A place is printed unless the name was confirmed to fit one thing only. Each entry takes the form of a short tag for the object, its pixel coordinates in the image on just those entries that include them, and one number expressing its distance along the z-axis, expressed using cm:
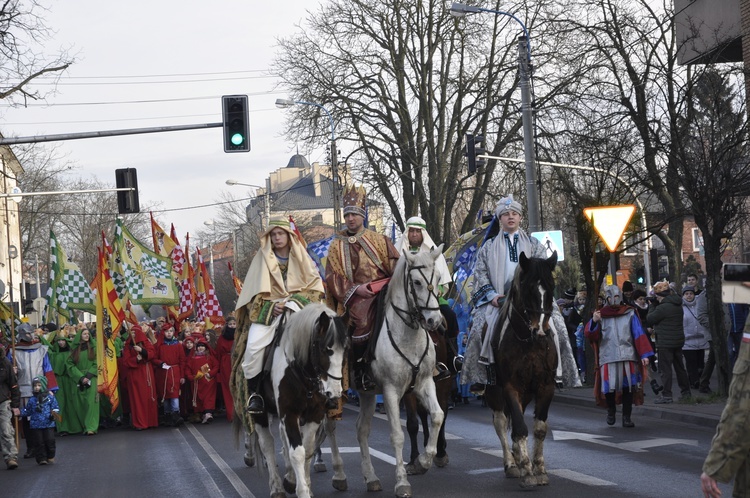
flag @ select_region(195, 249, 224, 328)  2638
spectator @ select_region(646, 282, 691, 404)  1844
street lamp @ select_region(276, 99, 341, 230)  4181
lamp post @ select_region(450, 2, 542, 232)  2347
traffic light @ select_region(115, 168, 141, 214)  2670
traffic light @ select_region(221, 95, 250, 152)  2120
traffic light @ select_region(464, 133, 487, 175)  2934
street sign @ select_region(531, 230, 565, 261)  2556
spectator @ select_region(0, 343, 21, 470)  1564
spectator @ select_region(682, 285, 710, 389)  2092
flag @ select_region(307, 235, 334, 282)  1812
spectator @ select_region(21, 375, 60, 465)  1614
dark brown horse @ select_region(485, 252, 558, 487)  1019
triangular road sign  1805
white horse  1023
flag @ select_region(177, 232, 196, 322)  2642
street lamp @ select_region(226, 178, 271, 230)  6412
